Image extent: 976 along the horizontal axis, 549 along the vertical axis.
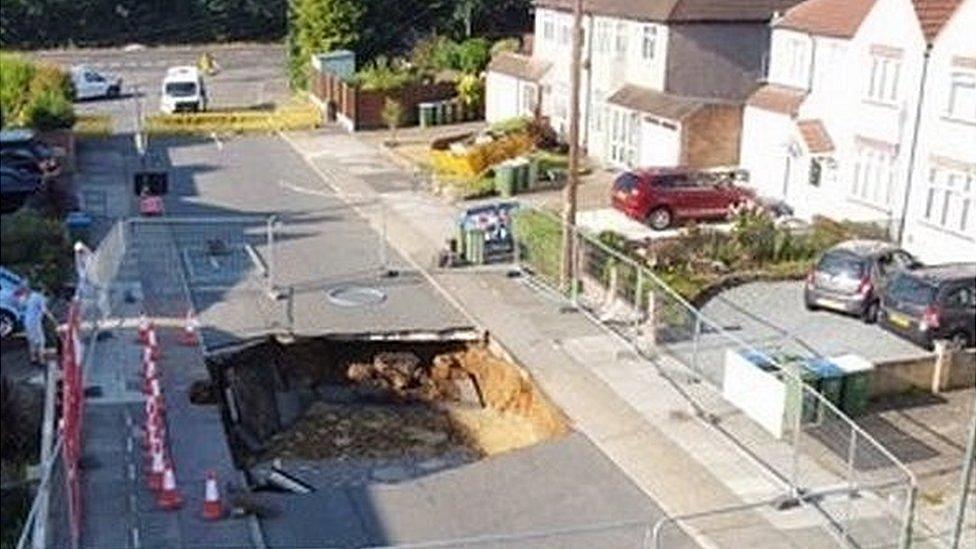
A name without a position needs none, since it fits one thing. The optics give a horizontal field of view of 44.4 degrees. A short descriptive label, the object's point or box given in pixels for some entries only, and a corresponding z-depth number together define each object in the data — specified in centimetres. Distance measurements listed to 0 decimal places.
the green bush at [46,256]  2509
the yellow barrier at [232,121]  5019
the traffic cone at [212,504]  1669
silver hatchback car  2634
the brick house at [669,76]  3928
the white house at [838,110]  3216
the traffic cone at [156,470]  1741
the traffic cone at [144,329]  2373
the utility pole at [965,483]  1284
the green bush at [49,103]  3728
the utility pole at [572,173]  2659
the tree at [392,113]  4856
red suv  3438
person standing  1915
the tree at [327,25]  5859
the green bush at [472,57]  5803
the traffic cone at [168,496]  1695
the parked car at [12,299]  1947
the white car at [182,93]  5334
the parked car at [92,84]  5616
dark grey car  2377
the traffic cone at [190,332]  2420
